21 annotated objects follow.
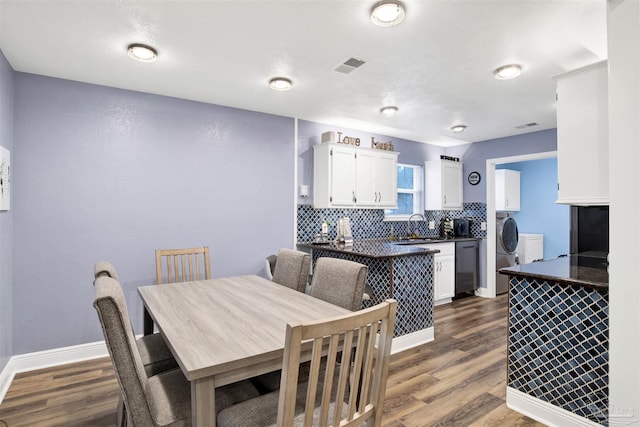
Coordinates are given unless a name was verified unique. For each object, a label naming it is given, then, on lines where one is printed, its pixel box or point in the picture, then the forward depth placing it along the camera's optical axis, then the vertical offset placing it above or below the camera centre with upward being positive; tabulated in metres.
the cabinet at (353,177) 4.06 +0.54
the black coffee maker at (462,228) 5.40 -0.14
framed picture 2.37 +0.29
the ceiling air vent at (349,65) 2.50 +1.19
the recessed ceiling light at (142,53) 2.28 +1.16
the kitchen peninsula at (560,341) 1.82 -0.72
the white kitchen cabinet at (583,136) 1.84 +0.48
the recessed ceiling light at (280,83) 2.87 +1.19
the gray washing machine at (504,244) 5.25 -0.40
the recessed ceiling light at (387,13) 1.79 +1.14
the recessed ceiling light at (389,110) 3.62 +1.21
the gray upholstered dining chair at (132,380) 1.16 -0.59
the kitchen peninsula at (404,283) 3.10 -0.62
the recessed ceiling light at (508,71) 2.57 +1.16
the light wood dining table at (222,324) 1.18 -0.50
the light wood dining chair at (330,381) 1.01 -0.56
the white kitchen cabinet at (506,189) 6.28 +0.57
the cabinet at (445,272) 4.60 -0.74
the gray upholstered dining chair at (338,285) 1.93 -0.40
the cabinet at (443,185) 5.30 +0.55
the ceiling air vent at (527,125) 4.22 +1.21
